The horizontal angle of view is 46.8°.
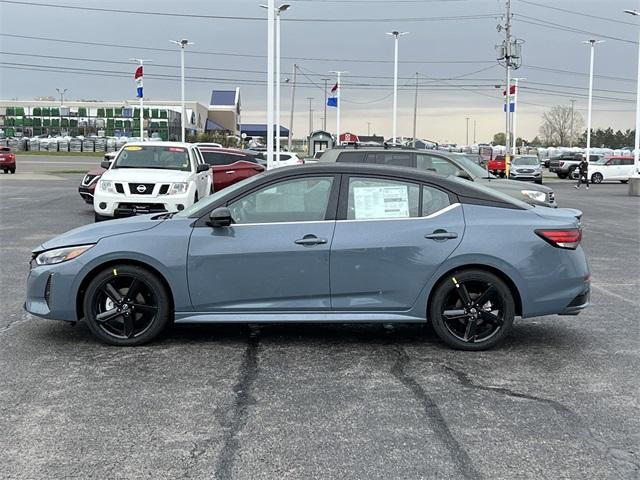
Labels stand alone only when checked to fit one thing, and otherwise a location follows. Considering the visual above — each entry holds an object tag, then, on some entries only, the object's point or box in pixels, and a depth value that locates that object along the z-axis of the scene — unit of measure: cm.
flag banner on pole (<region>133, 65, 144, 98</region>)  5103
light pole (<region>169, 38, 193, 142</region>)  5353
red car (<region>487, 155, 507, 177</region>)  4850
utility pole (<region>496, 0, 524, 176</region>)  4712
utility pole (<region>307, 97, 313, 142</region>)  13261
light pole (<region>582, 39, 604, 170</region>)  5650
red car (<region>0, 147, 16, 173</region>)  4188
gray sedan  608
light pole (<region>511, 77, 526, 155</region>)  6704
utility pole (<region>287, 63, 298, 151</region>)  7762
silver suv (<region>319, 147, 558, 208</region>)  1365
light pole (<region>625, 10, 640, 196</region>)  3368
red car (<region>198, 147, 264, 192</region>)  2148
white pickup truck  1407
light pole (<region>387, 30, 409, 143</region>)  5379
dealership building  9506
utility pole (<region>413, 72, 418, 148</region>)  8925
